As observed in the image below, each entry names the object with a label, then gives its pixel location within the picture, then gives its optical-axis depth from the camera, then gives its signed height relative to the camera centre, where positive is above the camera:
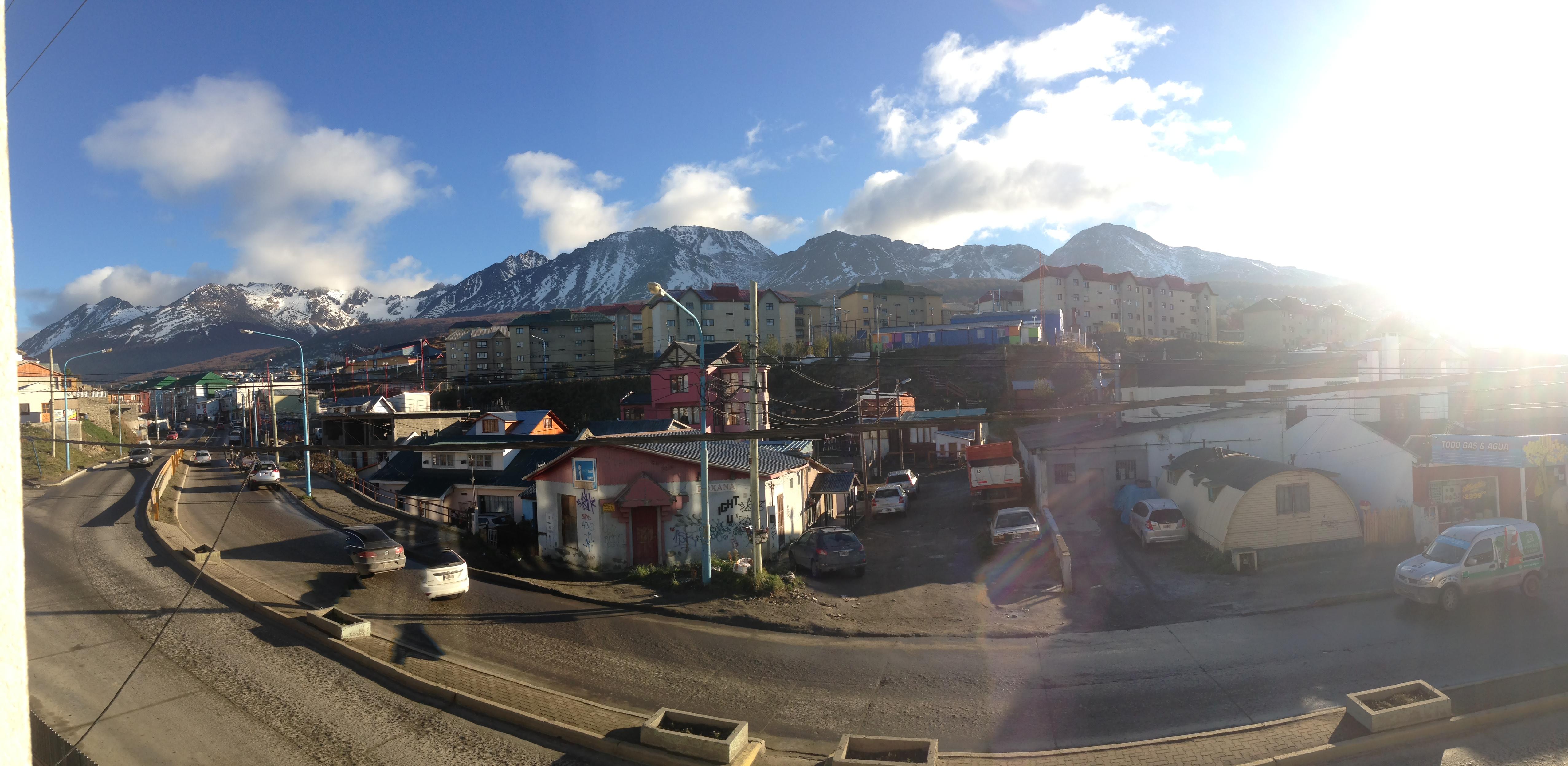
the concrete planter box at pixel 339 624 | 13.12 -4.23
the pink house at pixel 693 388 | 42.35 +0.29
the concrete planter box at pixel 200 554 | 19.31 -3.98
